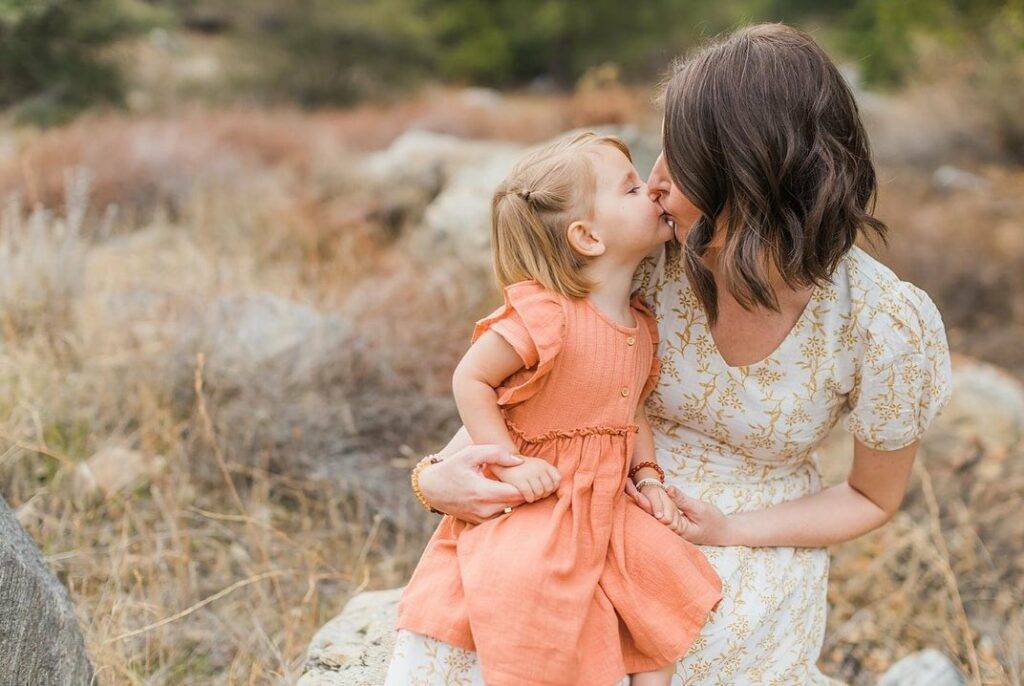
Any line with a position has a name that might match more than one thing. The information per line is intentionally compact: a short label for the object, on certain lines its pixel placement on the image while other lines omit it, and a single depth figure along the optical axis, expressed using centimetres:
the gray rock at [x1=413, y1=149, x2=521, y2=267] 445
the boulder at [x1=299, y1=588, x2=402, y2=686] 174
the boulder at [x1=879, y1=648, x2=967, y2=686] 244
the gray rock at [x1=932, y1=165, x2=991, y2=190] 750
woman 151
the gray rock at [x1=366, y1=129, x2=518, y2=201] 609
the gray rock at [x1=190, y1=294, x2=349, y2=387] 321
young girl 141
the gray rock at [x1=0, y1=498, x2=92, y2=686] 156
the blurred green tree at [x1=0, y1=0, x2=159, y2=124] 968
